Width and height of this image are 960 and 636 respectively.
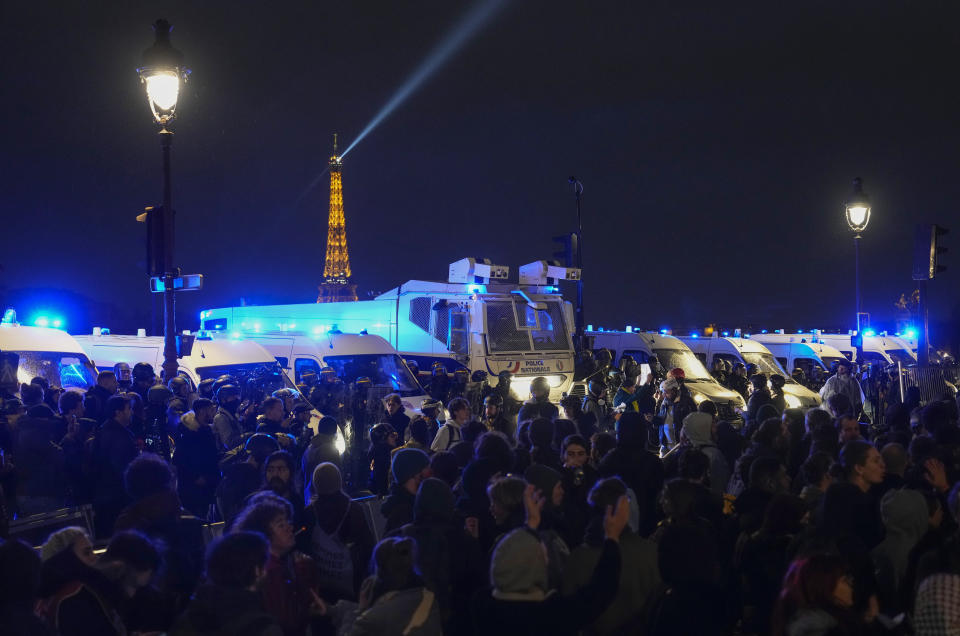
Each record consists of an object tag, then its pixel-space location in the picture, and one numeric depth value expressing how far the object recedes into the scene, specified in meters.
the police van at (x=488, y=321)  16.62
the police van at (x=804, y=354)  22.95
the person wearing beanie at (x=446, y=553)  4.39
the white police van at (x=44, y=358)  12.27
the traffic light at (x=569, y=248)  19.05
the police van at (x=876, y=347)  23.80
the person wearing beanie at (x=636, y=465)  6.43
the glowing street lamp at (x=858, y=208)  16.31
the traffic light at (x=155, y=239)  11.12
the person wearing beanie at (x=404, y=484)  5.45
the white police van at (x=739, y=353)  20.12
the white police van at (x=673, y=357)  16.44
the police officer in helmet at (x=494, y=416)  10.06
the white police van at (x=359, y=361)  14.88
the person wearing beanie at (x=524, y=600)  3.67
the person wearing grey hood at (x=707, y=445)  7.42
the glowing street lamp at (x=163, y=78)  9.92
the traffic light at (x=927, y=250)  13.41
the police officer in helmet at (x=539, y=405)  9.36
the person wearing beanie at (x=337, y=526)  4.91
